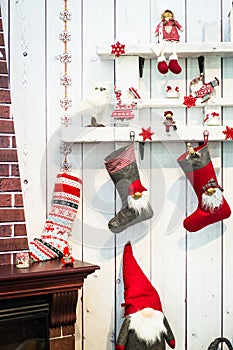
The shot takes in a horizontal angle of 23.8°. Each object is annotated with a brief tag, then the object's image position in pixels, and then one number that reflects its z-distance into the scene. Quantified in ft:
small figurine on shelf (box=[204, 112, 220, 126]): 8.17
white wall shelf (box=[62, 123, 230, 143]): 7.91
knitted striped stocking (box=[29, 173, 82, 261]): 7.80
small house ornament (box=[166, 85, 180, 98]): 8.26
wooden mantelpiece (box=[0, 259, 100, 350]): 6.76
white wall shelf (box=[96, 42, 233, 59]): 8.02
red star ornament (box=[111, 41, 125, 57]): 8.02
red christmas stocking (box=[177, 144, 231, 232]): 7.87
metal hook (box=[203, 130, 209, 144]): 8.02
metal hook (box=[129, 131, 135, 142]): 8.05
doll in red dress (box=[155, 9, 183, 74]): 7.90
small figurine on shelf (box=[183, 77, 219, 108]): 8.17
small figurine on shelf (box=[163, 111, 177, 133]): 8.09
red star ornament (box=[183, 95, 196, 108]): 8.23
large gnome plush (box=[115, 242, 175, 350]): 7.56
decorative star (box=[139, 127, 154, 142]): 8.13
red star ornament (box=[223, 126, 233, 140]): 8.08
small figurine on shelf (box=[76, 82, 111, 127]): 7.98
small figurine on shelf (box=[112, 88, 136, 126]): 8.02
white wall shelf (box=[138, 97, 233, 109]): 8.12
